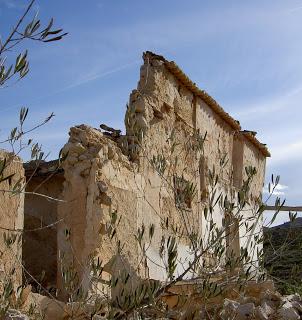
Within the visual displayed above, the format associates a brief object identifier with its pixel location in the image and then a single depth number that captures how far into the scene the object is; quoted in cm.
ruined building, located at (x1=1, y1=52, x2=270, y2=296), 780
